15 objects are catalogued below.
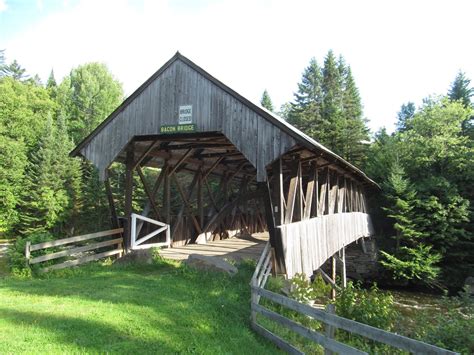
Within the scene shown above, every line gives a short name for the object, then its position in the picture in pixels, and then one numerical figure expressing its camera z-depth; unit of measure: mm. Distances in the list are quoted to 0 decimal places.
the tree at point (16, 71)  42819
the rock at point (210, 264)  8836
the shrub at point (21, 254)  9052
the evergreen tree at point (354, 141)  32062
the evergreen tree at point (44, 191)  27078
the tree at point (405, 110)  52256
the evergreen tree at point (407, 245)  20281
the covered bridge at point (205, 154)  8969
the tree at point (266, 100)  51594
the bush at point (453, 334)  5859
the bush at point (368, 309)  7098
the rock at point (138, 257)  10197
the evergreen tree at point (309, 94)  38306
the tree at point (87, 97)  38094
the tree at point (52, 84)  40406
